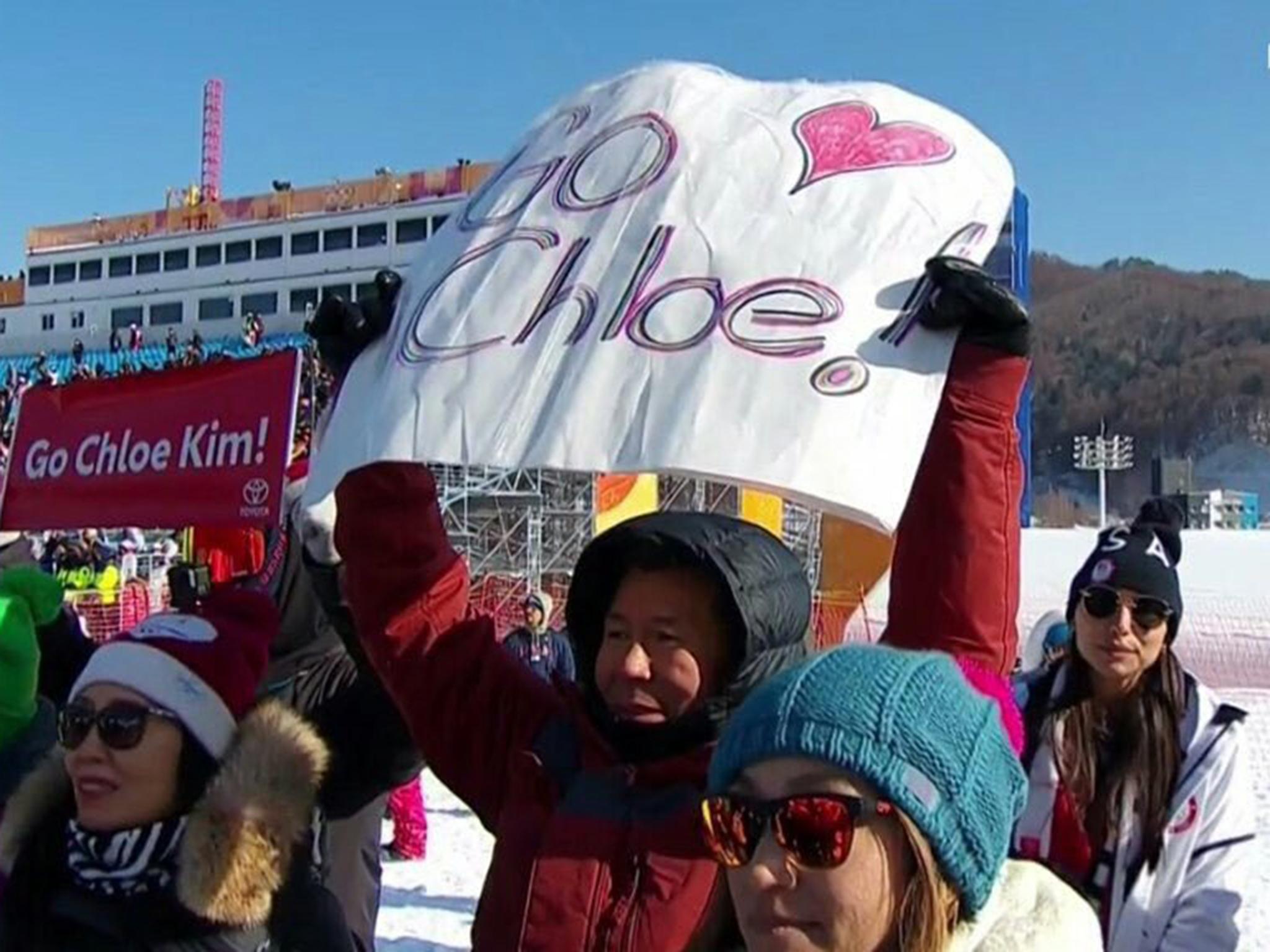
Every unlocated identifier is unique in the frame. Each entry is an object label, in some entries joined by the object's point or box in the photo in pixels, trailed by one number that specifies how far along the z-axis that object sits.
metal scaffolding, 21.58
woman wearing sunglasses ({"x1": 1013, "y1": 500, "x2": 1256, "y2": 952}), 2.45
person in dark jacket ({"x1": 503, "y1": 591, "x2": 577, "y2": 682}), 6.56
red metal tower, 72.38
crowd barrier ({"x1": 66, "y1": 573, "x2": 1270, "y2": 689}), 13.45
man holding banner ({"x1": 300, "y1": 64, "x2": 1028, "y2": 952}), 1.58
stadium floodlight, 51.56
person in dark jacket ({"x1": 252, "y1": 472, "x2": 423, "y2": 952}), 2.39
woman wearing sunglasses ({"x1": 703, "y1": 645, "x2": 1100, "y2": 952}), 1.17
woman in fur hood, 1.92
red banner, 3.63
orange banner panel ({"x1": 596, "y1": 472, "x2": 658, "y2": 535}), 15.37
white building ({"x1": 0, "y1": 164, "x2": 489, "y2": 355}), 44.16
